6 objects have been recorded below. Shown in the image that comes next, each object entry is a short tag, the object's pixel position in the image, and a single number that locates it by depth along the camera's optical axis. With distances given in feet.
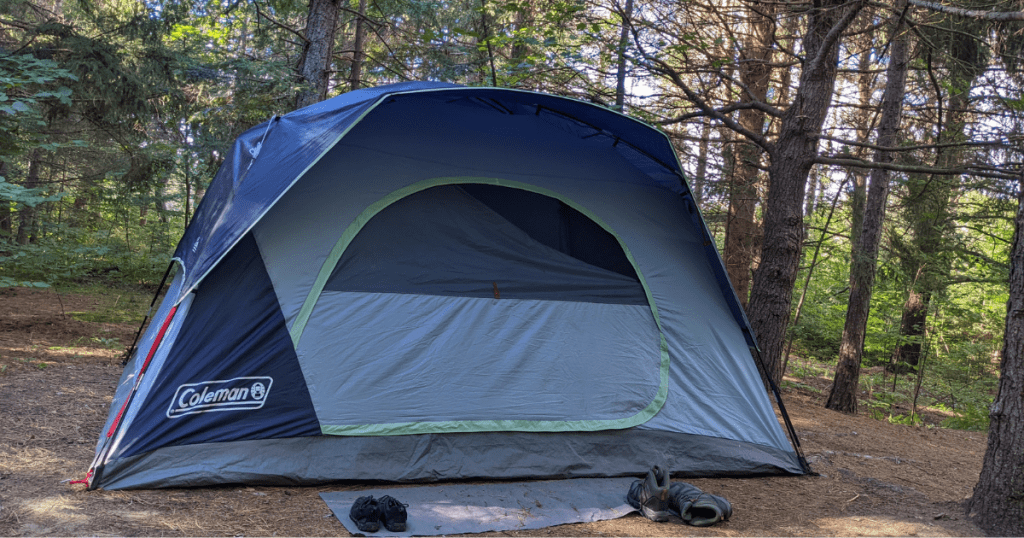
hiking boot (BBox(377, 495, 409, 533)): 8.64
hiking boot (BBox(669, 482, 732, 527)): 9.59
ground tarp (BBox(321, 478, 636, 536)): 9.07
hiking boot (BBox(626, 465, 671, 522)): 9.75
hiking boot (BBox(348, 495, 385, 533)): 8.53
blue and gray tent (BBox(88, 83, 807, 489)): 10.04
